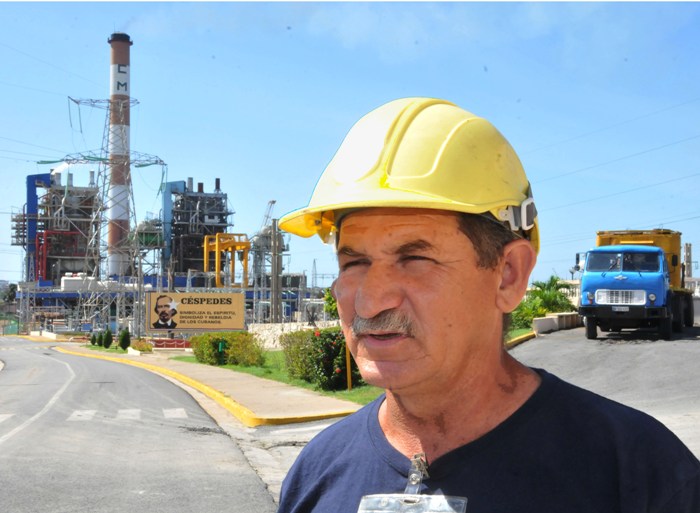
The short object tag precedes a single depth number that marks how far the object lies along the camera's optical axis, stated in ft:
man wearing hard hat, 5.24
